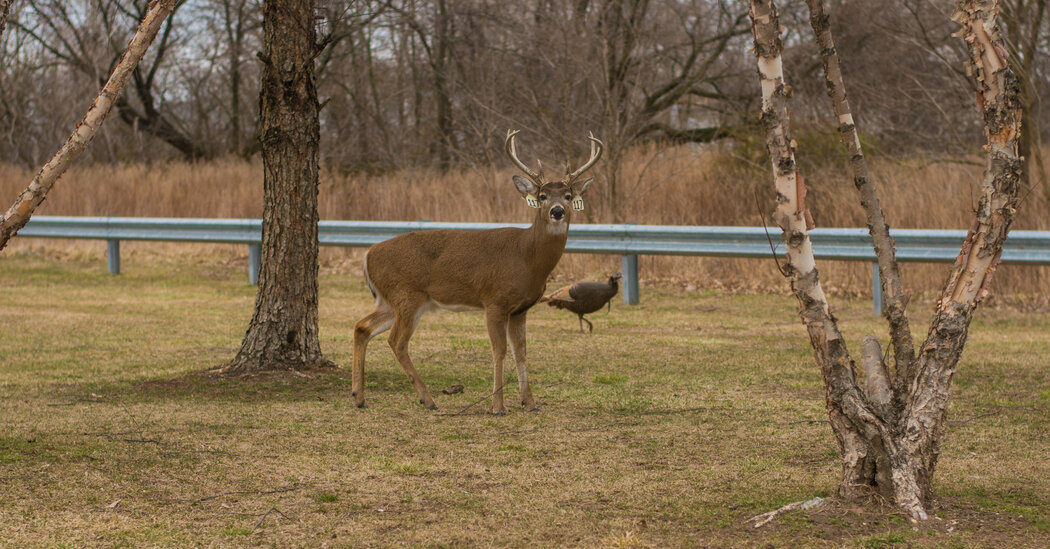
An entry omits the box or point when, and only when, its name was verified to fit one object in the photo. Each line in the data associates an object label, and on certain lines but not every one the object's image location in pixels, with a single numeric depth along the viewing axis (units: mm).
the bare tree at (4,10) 12742
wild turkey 23391
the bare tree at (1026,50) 31437
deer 16547
